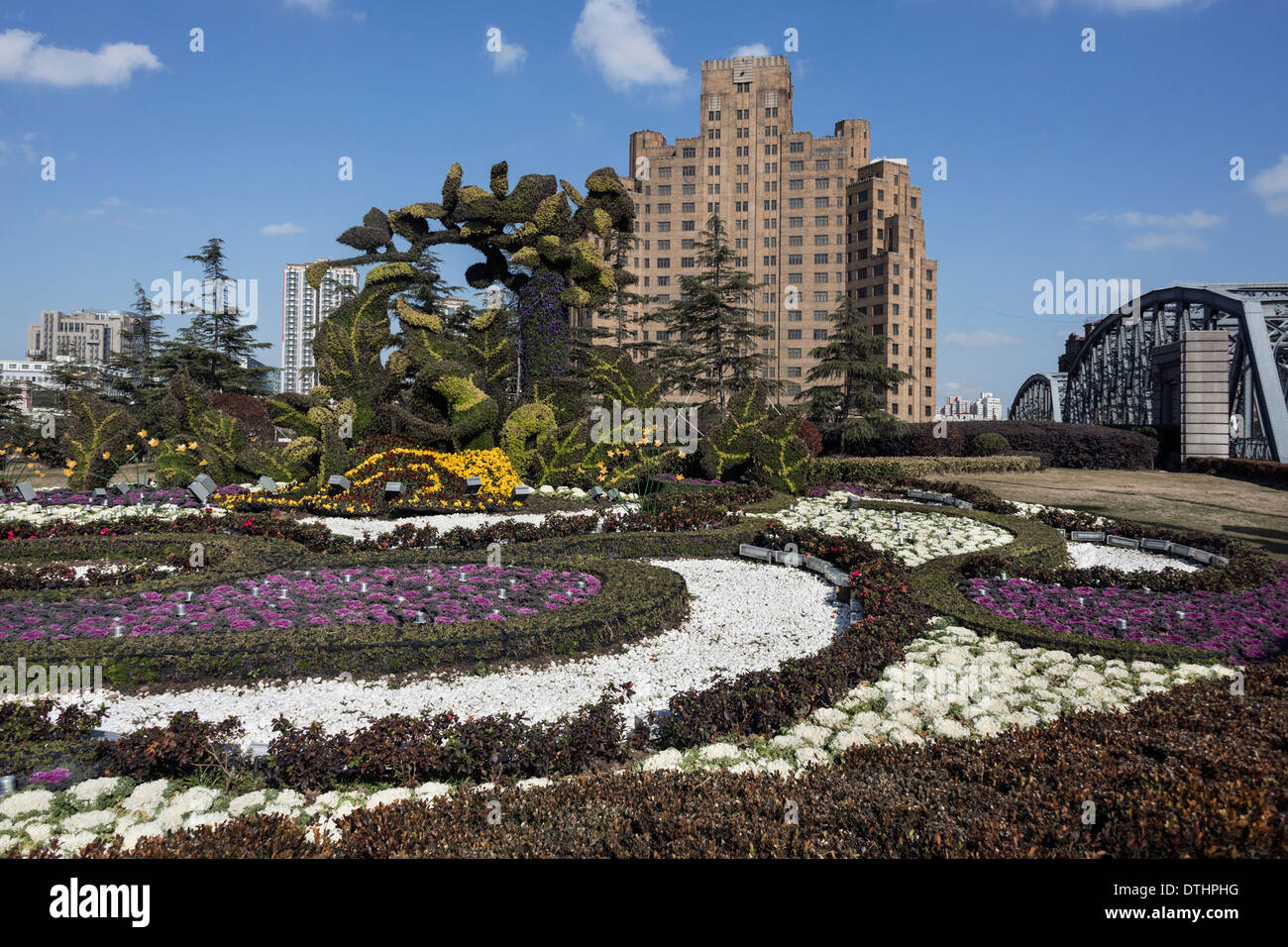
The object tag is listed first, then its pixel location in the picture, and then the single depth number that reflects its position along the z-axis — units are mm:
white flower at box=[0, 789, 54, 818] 3127
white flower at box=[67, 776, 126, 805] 3285
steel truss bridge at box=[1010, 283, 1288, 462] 21406
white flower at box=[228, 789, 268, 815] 3205
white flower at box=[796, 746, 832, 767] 3664
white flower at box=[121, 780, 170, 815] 3242
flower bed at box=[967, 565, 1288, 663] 5422
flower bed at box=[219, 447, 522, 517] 10906
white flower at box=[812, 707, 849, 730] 4125
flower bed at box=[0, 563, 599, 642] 5520
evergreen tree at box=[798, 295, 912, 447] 22859
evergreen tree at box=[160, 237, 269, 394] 28547
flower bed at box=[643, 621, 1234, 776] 3785
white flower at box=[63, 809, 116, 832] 3019
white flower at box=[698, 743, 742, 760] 3748
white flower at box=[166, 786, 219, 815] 3178
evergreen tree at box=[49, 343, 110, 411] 28500
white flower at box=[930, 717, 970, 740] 3932
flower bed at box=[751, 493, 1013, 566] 9133
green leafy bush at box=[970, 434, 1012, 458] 22734
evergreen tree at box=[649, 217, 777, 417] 24375
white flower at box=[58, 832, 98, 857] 2711
